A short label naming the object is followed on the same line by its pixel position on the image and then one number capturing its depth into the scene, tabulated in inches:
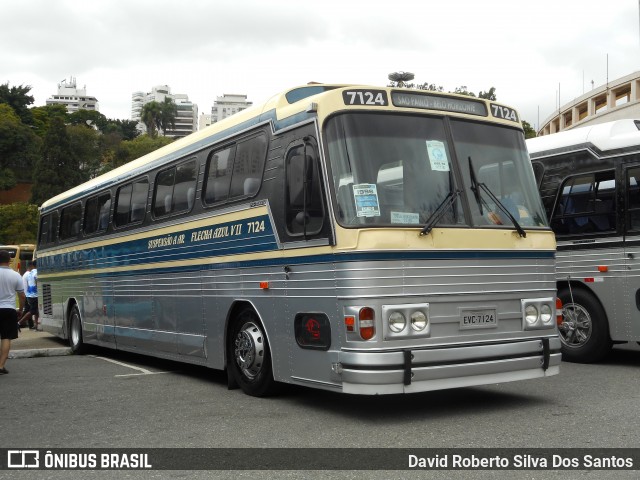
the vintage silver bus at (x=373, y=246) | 275.4
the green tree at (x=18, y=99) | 4933.6
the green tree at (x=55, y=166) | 3607.3
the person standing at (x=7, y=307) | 462.3
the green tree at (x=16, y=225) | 2829.7
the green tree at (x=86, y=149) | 4101.1
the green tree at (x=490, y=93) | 2222.2
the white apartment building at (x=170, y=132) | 6067.9
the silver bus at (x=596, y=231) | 413.7
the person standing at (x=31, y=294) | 896.5
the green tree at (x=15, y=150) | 4109.3
